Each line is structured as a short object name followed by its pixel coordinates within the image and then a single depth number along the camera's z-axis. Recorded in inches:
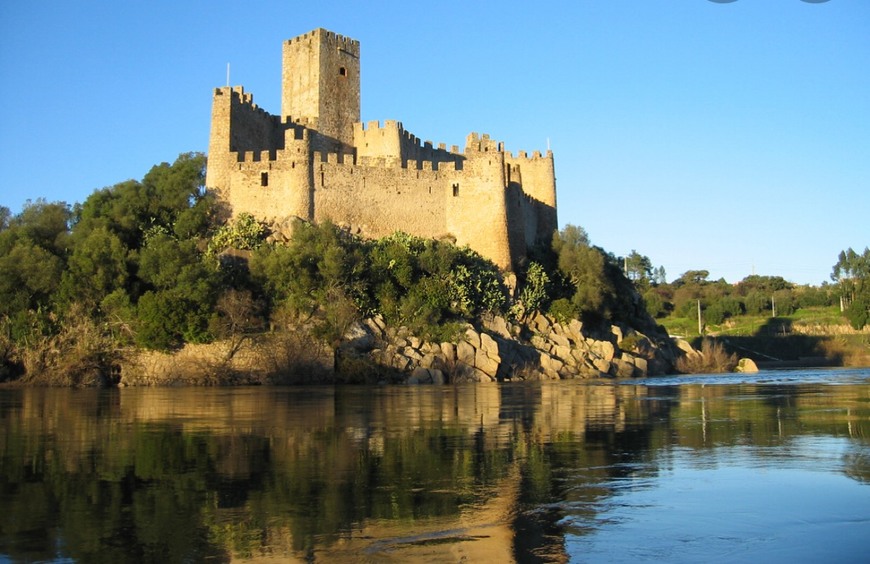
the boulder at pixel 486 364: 1413.6
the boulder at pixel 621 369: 1601.9
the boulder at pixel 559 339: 1609.3
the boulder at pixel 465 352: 1419.8
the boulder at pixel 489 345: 1438.6
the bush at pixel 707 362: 1844.2
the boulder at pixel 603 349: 1626.5
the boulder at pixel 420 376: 1339.8
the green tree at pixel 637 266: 4291.3
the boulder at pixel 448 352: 1408.7
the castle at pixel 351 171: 1600.6
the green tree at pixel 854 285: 2822.3
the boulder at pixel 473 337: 1450.5
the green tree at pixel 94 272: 1405.0
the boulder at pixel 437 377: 1350.9
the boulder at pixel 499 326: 1550.2
